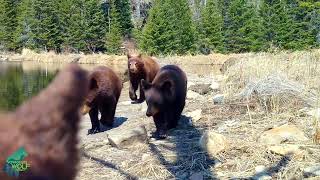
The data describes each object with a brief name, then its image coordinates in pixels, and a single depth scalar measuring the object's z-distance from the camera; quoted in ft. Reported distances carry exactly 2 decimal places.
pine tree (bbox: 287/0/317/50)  146.30
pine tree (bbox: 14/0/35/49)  171.98
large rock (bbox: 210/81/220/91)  38.35
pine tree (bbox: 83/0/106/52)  177.68
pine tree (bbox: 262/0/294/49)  151.33
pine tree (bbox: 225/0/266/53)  158.20
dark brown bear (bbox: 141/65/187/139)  23.25
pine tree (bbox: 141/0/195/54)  158.81
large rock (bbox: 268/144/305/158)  17.51
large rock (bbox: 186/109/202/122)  26.78
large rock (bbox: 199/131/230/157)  18.87
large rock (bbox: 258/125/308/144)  19.12
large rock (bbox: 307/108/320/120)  19.63
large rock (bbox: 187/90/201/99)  36.44
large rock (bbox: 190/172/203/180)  16.61
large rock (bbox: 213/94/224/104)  29.65
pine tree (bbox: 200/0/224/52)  167.63
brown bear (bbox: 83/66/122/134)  26.96
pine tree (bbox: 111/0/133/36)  188.34
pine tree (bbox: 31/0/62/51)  170.91
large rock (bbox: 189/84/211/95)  38.14
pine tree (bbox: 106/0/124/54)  168.96
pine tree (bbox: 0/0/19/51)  176.65
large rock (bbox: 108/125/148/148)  21.51
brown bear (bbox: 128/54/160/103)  38.06
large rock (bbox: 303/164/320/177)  15.74
